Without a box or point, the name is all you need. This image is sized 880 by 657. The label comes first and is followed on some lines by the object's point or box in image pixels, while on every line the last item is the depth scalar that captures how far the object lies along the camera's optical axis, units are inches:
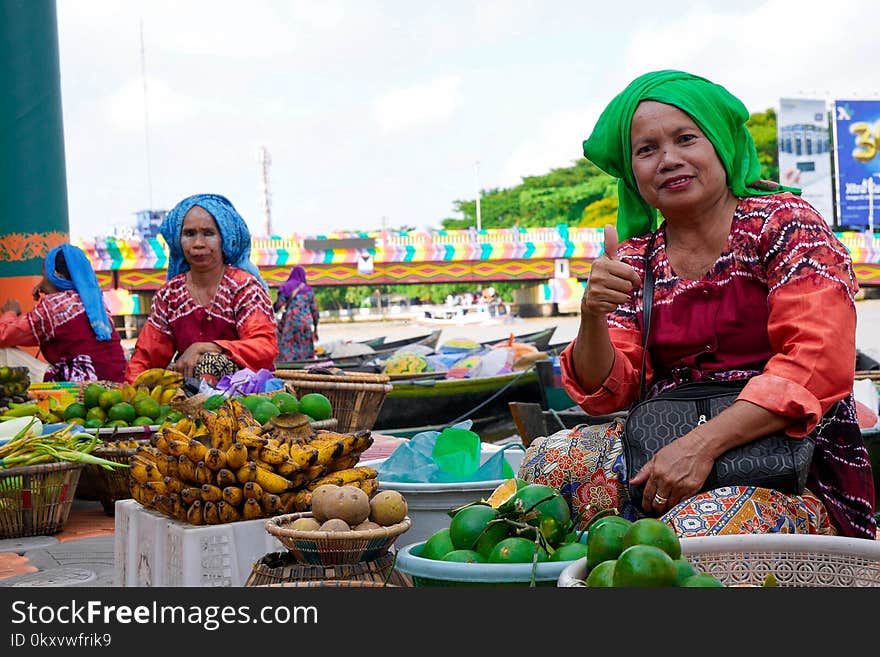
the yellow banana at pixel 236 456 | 95.2
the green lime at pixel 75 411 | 161.9
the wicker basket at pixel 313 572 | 80.4
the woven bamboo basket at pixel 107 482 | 145.2
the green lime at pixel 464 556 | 76.5
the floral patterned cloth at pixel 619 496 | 82.0
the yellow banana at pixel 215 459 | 95.3
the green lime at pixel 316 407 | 141.6
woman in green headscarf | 85.1
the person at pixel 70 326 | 245.0
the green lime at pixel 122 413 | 158.9
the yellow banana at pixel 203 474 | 95.2
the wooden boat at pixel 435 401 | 307.4
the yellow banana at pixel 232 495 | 93.8
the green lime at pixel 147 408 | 160.9
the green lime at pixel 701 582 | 59.4
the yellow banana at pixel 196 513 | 94.0
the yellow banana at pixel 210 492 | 93.6
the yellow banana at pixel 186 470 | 96.1
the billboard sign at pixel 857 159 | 1460.4
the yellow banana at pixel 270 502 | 94.7
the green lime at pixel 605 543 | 67.0
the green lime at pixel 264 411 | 128.3
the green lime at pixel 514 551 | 75.1
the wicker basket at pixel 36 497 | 140.6
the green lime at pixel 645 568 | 58.1
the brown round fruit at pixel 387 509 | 86.1
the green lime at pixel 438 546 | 79.7
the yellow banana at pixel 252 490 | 94.3
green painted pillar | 342.0
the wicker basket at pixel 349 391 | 181.9
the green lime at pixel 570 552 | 75.4
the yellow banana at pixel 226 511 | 93.8
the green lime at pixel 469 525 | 78.7
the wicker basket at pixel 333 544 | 80.6
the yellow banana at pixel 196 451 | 95.9
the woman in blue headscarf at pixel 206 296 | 194.4
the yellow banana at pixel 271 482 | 95.2
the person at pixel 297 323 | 454.3
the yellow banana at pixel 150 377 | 177.0
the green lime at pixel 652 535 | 64.1
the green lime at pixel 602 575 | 61.0
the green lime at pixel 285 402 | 138.9
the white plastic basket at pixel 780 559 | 71.7
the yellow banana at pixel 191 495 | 94.3
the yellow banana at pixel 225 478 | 94.0
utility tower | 2265.6
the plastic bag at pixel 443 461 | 104.4
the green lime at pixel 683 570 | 61.1
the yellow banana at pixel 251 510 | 94.6
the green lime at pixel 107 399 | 161.9
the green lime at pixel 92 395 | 162.7
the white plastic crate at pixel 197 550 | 92.5
